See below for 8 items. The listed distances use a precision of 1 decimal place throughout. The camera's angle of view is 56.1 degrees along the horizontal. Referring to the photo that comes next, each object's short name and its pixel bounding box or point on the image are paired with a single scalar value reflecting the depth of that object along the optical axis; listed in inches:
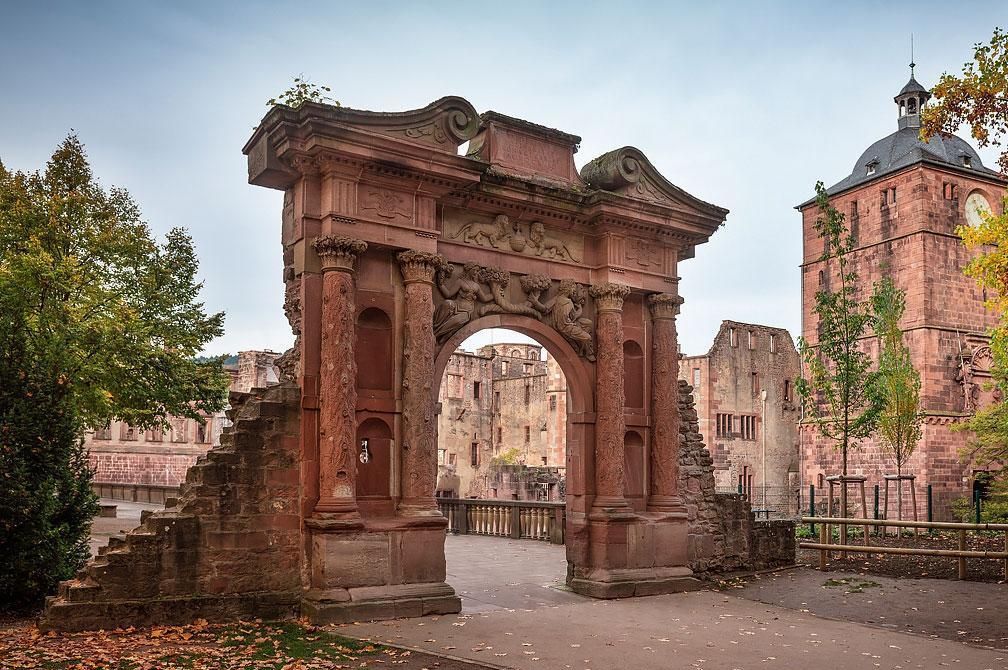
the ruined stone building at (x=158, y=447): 1875.0
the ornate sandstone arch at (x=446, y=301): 425.1
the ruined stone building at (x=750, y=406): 1835.6
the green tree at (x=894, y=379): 967.6
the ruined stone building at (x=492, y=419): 2100.1
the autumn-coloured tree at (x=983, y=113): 487.5
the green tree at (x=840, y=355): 887.1
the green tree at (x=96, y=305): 557.6
